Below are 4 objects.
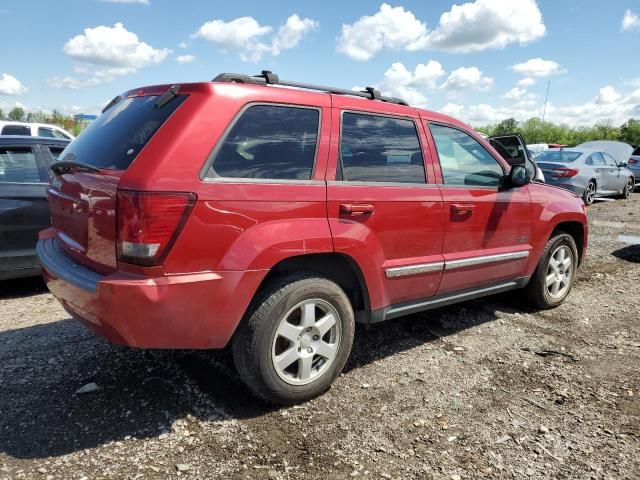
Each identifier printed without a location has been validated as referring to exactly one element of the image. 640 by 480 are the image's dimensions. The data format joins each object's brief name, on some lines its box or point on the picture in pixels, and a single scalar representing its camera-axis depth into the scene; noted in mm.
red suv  2357
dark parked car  4672
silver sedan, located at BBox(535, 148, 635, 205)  12469
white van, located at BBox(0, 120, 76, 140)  11727
